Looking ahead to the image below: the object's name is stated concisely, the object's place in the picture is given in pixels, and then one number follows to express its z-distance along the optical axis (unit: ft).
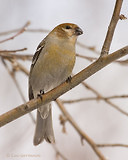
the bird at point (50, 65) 17.30
